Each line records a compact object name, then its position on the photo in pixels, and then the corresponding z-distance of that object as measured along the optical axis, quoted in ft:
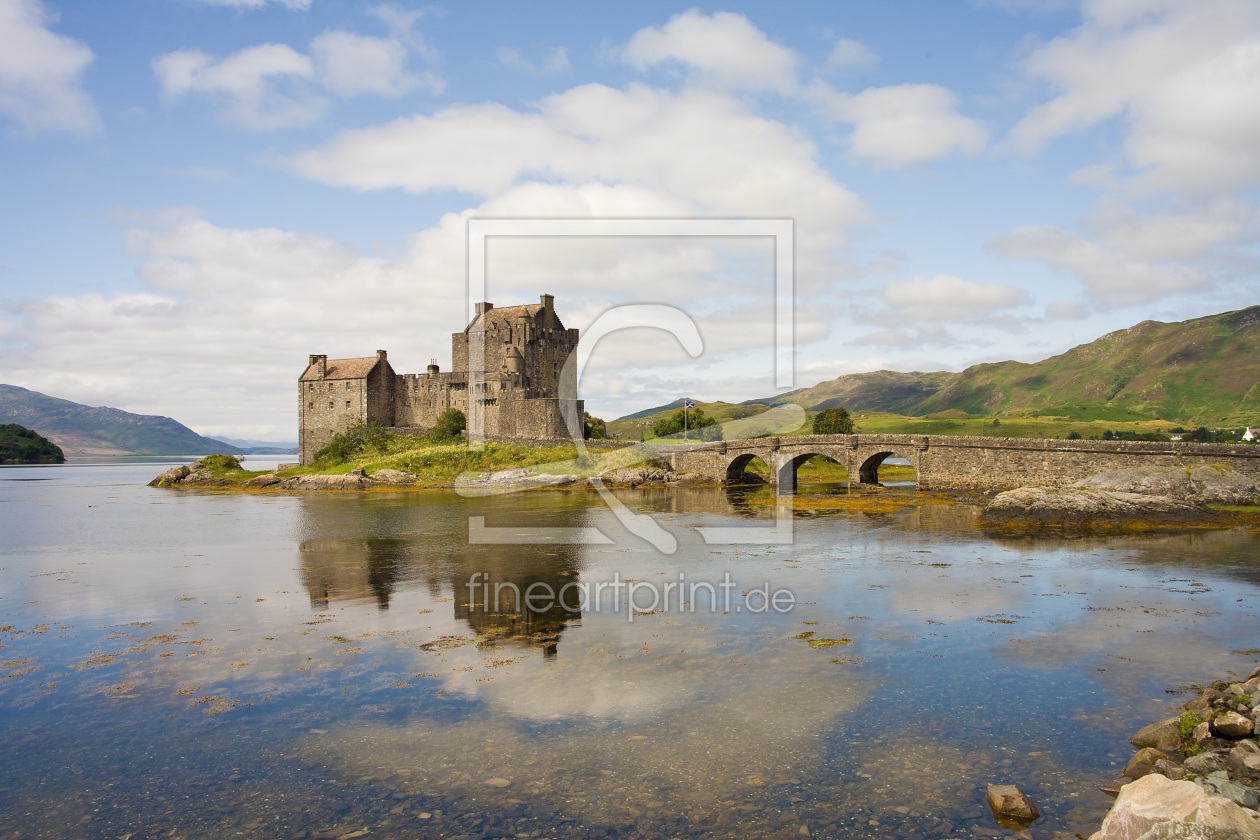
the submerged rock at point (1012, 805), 27.02
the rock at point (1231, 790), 25.26
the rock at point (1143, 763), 30.01
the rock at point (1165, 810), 21.50
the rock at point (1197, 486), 117.70
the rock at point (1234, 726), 30.94
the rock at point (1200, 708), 33.91
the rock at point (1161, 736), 32.35
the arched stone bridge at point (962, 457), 126.62
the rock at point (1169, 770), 28.25
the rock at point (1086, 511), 109.91
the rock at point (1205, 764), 28.32
